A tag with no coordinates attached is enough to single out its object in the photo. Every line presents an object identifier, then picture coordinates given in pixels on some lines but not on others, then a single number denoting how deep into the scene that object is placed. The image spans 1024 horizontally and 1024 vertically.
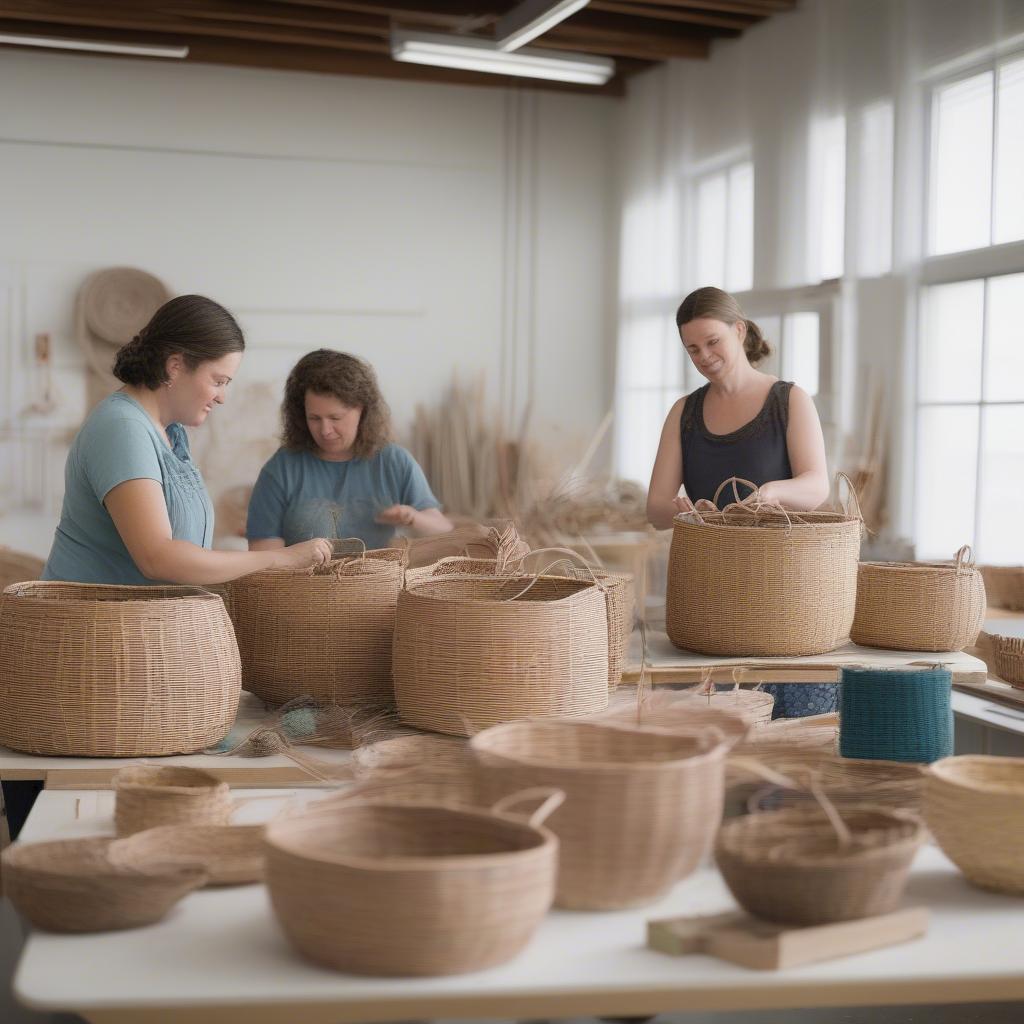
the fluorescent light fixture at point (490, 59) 5.63
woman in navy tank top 3.16
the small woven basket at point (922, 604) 2.82
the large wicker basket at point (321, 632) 2.35
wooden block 1.32
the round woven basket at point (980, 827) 1.53
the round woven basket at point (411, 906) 1.23
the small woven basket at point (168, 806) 1.70
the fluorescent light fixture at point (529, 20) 5.12
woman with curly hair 3.51
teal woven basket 1.95
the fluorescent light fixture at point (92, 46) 5.94
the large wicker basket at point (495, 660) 2.09
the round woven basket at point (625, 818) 1.40
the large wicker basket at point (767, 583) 2.65
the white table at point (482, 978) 1.24
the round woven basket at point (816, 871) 1.37
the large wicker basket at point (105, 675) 2.03
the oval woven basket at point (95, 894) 1.37
